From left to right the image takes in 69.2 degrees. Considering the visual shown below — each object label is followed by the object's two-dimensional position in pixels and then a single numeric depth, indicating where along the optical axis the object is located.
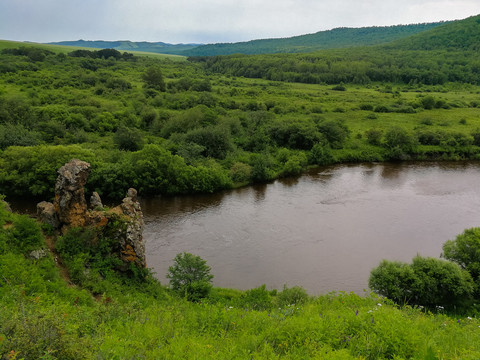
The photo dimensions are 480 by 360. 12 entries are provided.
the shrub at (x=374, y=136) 61.34
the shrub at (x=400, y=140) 59.28
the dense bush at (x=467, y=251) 21.88
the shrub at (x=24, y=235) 17.17
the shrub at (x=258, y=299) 17.31
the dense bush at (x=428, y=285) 20.20
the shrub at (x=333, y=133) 59.44
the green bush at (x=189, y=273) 20.82
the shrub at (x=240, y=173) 44.62
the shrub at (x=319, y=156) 54.25
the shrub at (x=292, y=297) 18.51
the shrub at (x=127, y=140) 48.97
